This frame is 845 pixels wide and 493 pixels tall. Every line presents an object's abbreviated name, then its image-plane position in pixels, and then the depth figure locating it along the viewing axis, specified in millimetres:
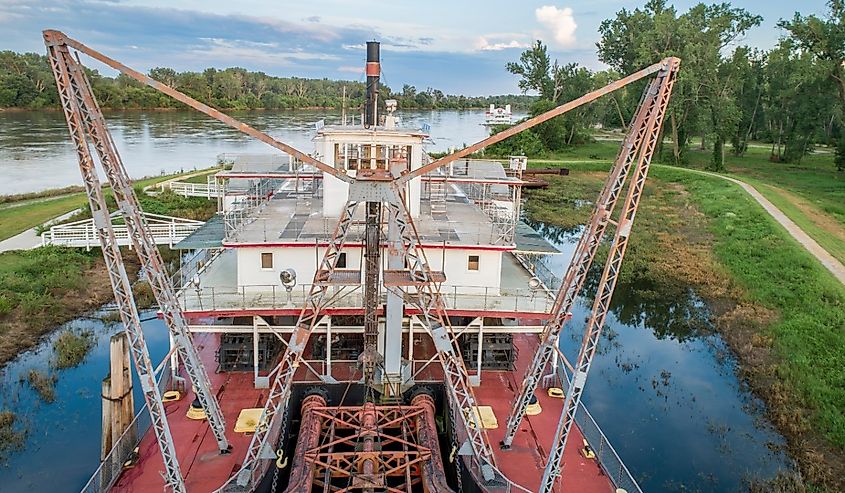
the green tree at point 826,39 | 61062
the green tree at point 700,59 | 74625
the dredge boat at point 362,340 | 14664
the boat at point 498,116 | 147125
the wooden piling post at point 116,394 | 17672
